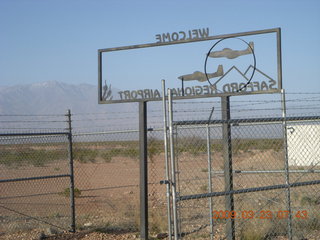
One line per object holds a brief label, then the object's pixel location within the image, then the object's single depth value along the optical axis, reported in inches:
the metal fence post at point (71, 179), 368.2
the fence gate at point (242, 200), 231.3
